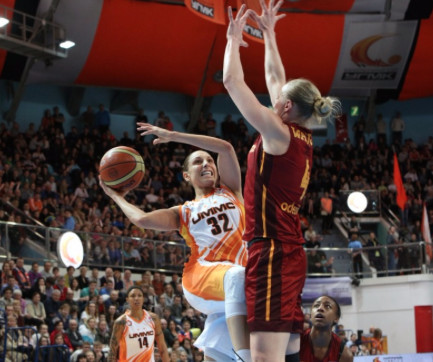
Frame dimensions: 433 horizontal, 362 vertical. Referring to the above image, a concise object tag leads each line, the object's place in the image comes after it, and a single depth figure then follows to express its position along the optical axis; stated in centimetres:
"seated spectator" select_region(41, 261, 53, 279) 1609
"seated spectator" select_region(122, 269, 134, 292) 1756
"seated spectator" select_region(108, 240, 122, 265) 1845
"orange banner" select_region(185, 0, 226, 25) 2216
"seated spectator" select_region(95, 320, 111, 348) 1488
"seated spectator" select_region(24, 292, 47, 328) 1399
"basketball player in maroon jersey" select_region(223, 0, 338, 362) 475
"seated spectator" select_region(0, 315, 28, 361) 1276
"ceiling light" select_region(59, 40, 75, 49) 2324
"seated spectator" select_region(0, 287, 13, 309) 1387
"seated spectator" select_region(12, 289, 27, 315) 1398
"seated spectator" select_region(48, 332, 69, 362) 1333
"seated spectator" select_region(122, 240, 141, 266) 1883
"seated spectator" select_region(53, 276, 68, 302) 1531
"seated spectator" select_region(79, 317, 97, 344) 1461
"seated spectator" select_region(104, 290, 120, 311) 1595
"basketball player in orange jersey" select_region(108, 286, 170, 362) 1044
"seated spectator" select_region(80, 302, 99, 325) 1491
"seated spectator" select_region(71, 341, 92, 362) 1333
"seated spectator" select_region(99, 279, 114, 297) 1642
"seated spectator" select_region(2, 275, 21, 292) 1423
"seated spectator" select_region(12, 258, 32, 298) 1484
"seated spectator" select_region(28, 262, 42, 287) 1546
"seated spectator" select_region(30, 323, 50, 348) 1347
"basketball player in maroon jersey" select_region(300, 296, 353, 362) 701
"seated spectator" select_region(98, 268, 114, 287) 1703
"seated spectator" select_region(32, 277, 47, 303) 1480
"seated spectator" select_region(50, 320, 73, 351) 1384
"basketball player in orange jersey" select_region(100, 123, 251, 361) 573
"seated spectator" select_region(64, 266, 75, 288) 1617
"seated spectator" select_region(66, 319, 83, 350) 1416
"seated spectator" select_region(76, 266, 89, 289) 1644
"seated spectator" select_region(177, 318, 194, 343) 1666
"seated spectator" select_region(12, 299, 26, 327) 1367
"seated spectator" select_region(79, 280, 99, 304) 1599
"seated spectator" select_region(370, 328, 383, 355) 2095
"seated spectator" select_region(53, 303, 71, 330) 1452
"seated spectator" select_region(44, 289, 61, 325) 1462
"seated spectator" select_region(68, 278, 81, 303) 1593
